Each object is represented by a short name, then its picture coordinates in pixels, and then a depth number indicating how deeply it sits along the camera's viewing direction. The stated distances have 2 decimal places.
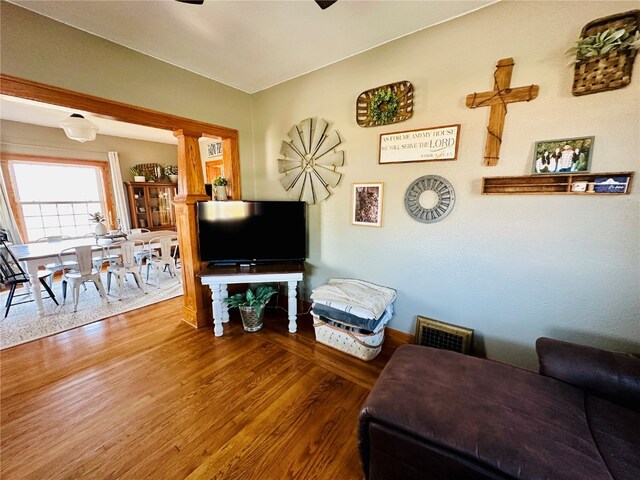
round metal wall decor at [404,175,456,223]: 1.84
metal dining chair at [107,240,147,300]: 3.47
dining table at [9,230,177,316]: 2.79
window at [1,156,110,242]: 4.18
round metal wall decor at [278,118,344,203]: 2.39
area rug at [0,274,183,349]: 2.57
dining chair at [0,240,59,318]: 2.90
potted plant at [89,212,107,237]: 3.84
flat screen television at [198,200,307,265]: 2.50
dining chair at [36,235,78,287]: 3.25
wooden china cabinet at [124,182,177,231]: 5.19
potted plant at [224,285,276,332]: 2.51
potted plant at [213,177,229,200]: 2.71
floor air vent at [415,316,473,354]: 1.87
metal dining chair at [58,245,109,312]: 2.98
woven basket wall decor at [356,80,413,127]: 1.92
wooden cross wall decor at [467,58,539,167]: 1.54
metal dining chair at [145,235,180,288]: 3.91
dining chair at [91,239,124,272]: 3.56
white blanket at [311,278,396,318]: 1.96
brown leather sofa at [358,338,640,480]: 0.88
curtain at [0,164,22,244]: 3.90
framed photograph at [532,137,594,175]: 1.41
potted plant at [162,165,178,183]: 5.61
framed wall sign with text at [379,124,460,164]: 1.79
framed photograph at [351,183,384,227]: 2.18
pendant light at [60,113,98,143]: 2.84
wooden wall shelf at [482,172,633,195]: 1.35
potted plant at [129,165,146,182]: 5.18
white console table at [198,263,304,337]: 2.37
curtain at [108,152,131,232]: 4.93
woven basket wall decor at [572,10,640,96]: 1.27
